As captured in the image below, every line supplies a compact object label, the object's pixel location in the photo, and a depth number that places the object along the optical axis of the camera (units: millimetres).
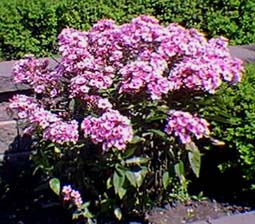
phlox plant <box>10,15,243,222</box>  2731
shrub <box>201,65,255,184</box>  3116
